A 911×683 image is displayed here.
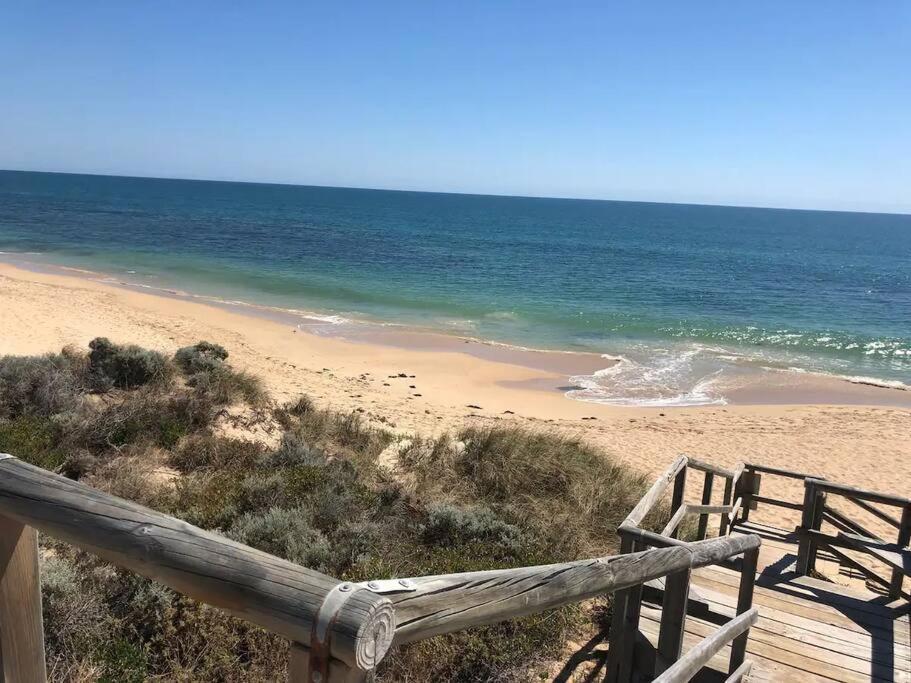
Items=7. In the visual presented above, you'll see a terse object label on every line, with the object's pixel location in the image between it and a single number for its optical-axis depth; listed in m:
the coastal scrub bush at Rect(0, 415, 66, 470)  6.68
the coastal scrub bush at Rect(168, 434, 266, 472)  7.61
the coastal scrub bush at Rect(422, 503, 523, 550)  6.05
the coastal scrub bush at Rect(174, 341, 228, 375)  11.66
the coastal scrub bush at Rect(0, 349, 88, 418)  8.38
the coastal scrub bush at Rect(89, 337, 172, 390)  10.48
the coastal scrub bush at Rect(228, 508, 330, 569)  5.18
